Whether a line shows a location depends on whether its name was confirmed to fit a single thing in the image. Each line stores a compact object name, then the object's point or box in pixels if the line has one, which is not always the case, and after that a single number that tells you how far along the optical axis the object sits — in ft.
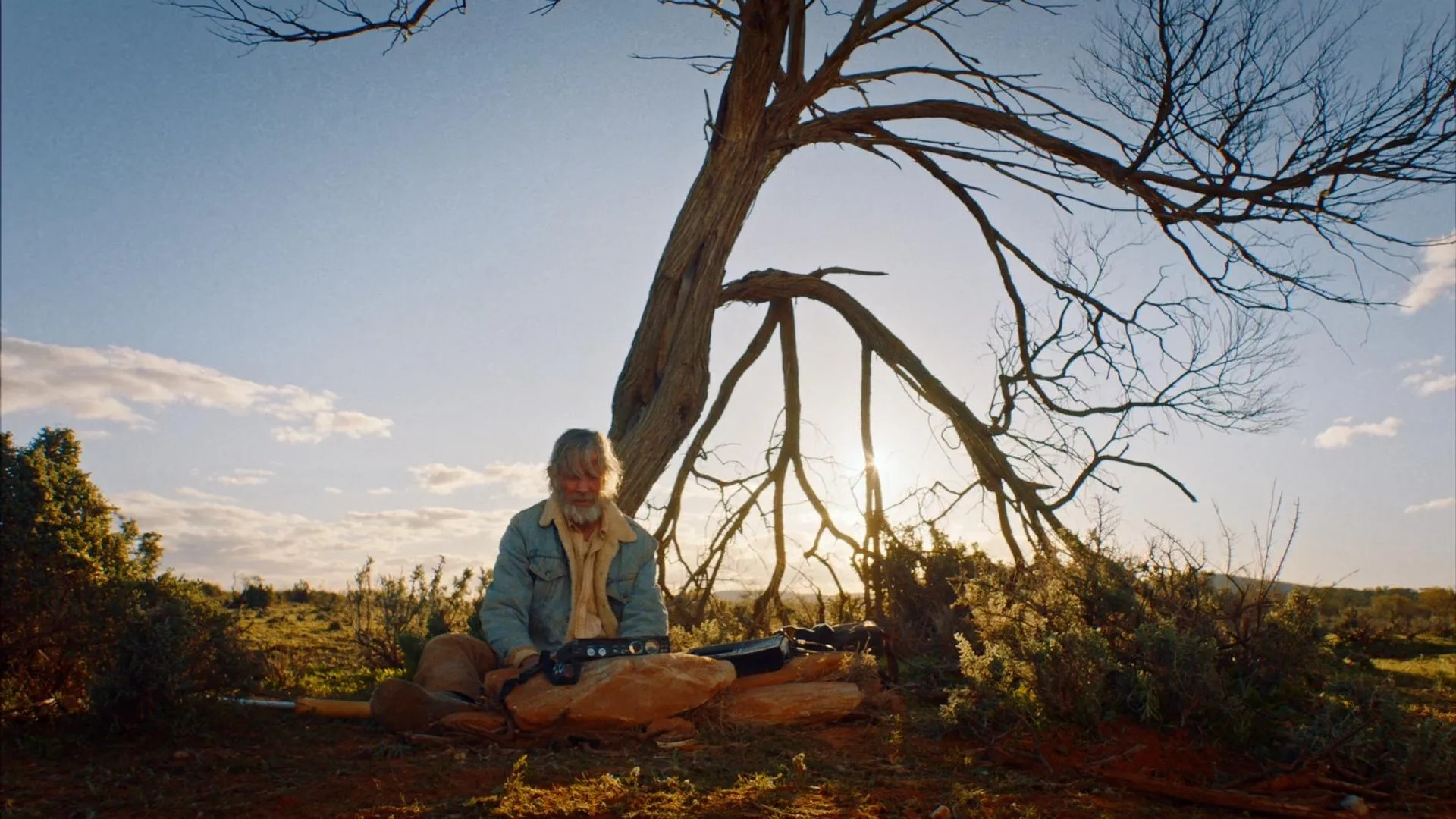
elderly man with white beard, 19.39
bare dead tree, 25.82
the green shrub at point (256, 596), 53.62
